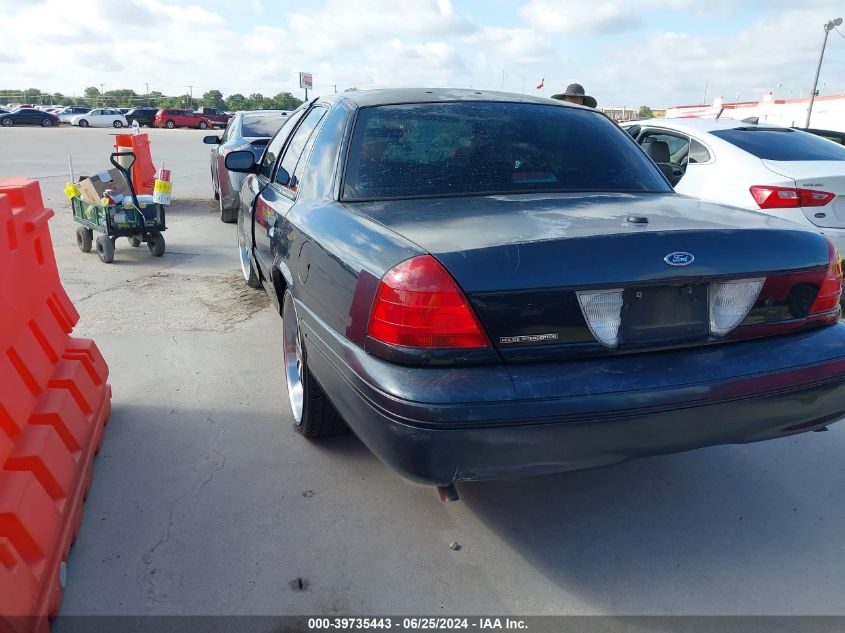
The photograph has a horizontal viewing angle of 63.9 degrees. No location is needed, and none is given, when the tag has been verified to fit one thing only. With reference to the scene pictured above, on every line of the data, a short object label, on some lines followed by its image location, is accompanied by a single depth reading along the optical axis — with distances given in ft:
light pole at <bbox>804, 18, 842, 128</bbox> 103.08
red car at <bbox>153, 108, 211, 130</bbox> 158.10
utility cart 23.56
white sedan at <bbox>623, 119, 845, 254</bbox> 17.92
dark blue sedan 7.03
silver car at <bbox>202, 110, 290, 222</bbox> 29.04
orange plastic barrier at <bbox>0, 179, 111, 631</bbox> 7.16
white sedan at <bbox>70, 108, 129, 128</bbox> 155.63
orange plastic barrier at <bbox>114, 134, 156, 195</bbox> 31.14
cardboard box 24.34
